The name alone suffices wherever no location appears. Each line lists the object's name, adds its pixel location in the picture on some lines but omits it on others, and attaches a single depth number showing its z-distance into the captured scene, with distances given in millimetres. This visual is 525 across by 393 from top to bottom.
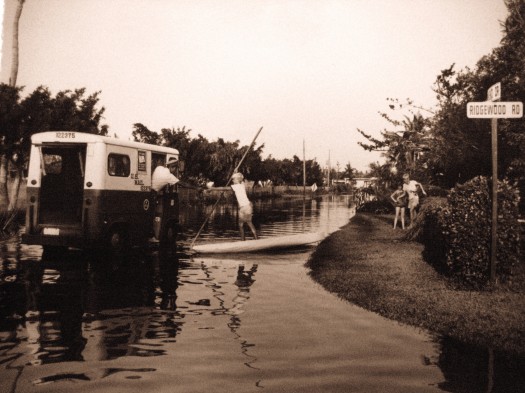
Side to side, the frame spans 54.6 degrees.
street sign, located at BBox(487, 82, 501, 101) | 8133
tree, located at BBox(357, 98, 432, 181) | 25719
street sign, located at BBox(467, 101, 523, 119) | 8148
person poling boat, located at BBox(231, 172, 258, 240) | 14430
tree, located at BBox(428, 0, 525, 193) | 16927
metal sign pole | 8016
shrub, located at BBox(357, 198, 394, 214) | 32678
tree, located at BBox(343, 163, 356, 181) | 139050
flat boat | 13445
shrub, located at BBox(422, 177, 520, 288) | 8398
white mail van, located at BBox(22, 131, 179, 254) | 11234
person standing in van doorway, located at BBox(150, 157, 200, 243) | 13203
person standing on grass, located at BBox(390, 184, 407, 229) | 18753
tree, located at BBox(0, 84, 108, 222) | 19453
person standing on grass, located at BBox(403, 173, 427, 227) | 18469
